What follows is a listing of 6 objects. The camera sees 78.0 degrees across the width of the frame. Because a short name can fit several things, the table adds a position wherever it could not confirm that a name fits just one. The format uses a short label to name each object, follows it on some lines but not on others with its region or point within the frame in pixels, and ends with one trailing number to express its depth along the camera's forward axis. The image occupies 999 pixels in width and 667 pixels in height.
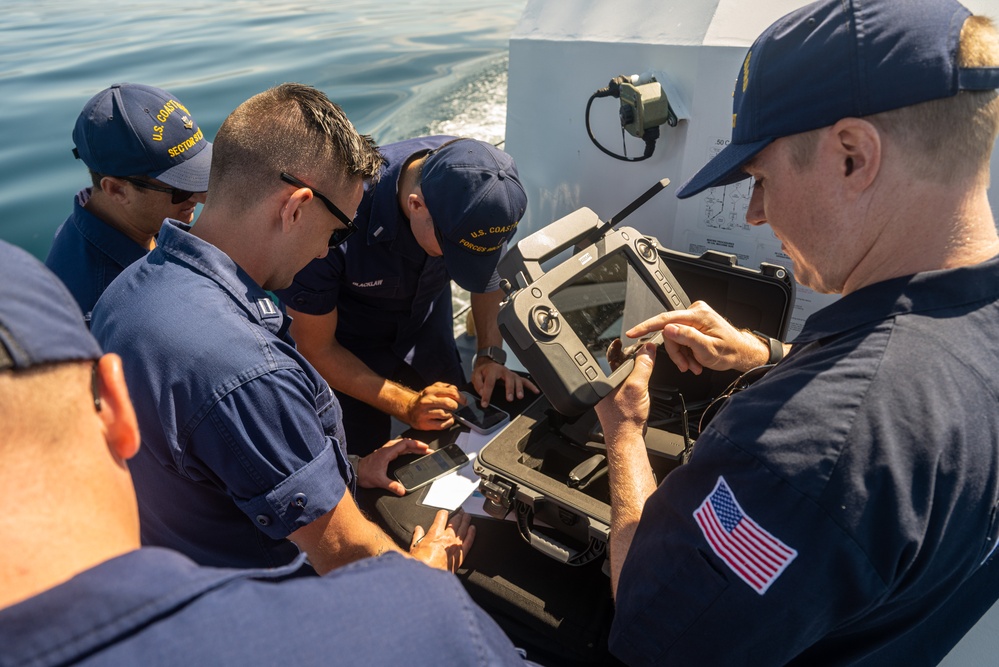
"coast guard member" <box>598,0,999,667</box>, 0.75
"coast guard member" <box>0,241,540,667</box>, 0.43
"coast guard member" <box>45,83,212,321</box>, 1.93
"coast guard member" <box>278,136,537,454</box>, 1.91
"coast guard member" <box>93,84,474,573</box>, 1.07
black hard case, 1.34
